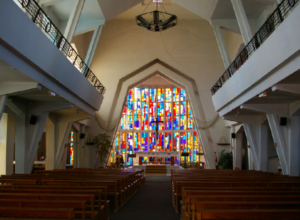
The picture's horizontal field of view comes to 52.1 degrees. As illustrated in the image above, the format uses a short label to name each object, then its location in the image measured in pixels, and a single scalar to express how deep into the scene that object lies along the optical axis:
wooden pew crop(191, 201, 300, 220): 3.52
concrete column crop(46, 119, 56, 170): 11.34
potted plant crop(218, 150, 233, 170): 15.38
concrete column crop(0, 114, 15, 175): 9.34
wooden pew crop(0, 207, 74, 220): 3.18
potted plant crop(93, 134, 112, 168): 16.11
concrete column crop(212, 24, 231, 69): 11.73
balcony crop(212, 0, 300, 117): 5.19
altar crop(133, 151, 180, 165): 17.89
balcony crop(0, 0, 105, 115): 5.00
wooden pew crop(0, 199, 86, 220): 3.60
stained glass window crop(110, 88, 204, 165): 22.12
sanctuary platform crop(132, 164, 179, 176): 15.89
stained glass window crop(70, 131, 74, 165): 15.00
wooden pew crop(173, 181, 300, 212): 5.54
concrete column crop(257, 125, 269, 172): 11.05
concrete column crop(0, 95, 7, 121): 6.73
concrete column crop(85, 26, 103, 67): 11.77
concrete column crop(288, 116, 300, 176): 8.61
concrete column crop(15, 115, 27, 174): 8.76
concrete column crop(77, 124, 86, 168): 15.02
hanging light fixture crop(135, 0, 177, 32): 11.43
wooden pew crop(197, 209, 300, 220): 3.09
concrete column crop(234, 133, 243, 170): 14.93
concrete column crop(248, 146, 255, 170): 13.17
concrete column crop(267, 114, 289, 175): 8.76
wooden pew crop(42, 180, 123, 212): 5.63
